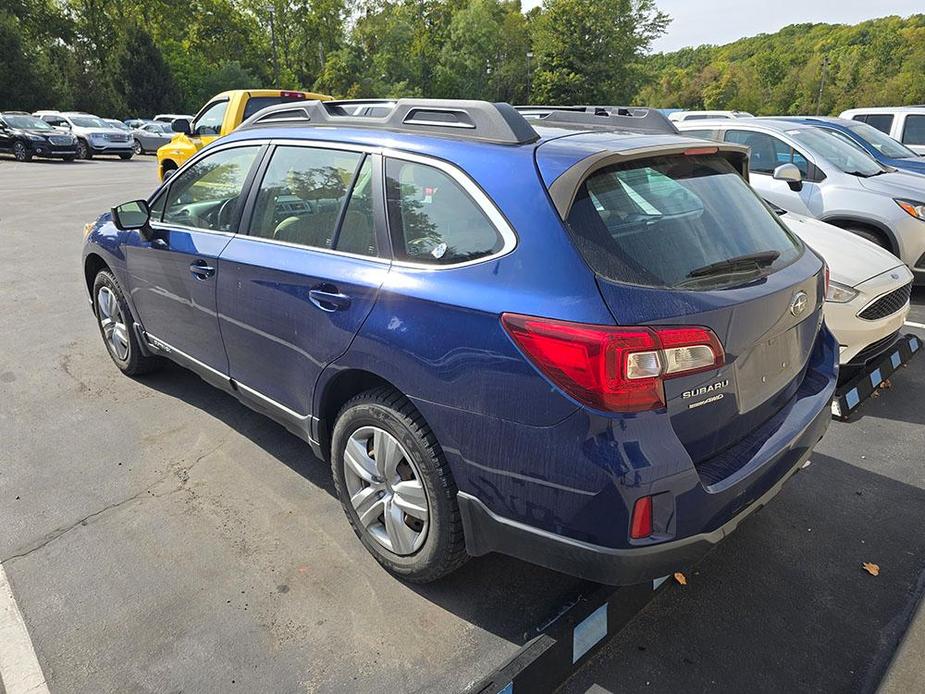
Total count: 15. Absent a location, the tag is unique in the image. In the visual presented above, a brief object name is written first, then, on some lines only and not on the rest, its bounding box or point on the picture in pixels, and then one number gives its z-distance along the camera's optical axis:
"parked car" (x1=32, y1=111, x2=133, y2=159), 24.55
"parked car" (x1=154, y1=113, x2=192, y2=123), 32.28
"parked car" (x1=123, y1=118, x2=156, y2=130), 31.45
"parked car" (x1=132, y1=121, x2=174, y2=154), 28.45
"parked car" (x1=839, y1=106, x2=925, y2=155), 11.51
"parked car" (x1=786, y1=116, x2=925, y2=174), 8.52
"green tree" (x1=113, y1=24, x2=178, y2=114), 45.09
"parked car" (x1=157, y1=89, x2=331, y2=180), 9.52
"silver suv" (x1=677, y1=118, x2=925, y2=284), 6.37
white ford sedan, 4.10
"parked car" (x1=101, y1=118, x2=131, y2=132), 26.66
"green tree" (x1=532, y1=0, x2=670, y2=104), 60.47
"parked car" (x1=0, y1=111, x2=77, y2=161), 22.48
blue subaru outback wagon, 1.95
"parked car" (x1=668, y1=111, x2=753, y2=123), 17.12
